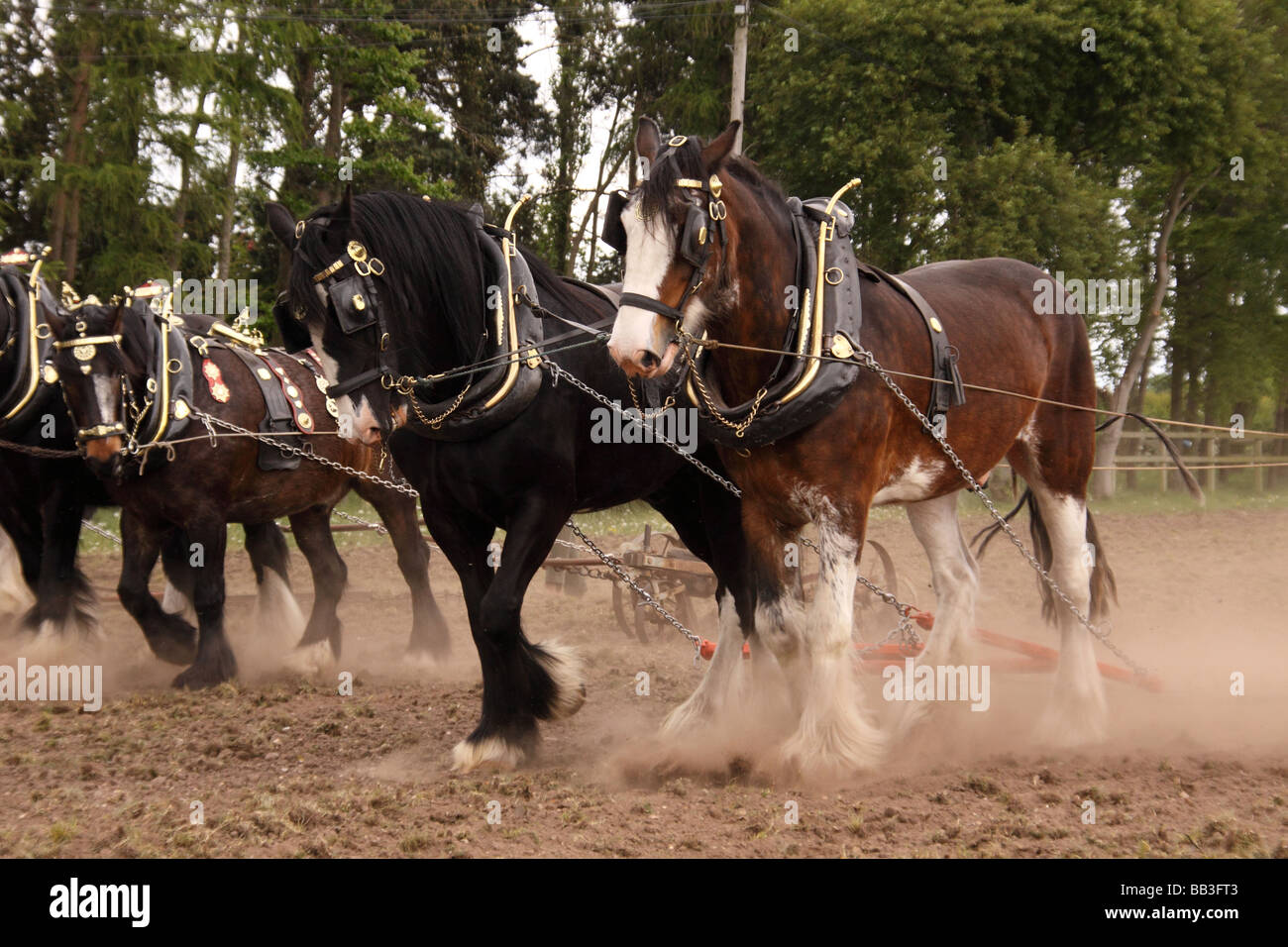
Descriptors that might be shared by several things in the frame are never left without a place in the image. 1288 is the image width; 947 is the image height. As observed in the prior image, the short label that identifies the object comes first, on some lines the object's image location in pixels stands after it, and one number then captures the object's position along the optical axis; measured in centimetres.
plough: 601
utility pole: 1498
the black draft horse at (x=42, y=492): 673
